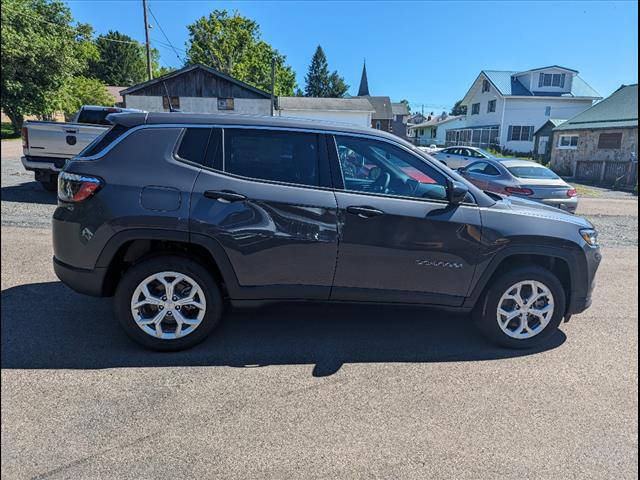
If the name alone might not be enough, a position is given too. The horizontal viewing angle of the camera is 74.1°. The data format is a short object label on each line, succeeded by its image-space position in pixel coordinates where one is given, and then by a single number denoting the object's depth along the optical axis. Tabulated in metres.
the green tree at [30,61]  28.27
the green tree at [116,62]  65.94
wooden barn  27.78
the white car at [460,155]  20.11
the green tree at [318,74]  87.88
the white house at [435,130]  54.98
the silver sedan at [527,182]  10.55
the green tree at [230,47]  51.66
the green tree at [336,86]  87.56
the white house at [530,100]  38.81
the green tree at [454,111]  105.59
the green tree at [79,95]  32.53
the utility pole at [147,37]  30.00
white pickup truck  8.98
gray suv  3.28
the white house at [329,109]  39.69
